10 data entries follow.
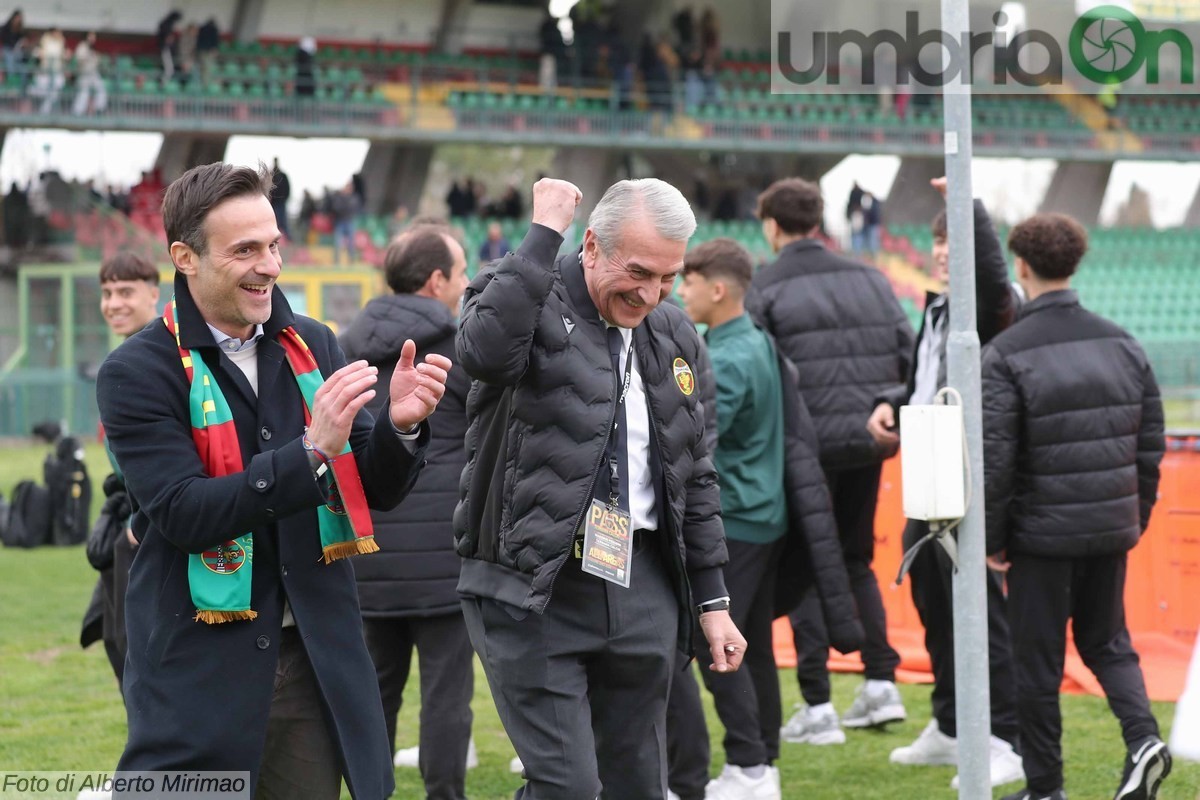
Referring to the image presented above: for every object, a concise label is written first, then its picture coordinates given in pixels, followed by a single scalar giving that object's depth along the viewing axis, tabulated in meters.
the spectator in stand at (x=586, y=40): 28.22
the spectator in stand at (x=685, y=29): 29.26
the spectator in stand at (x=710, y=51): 28.20
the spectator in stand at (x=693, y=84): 27.73
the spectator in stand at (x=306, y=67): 24.88
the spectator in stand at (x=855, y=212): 27.25
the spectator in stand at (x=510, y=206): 26.36
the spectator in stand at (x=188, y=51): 24.42
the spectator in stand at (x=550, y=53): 27.05
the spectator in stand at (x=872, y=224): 27.03
